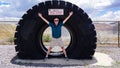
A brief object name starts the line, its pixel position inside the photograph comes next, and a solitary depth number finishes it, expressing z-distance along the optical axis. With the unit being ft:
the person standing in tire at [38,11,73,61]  14.20
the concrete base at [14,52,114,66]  13.89
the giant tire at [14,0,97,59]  14.62
